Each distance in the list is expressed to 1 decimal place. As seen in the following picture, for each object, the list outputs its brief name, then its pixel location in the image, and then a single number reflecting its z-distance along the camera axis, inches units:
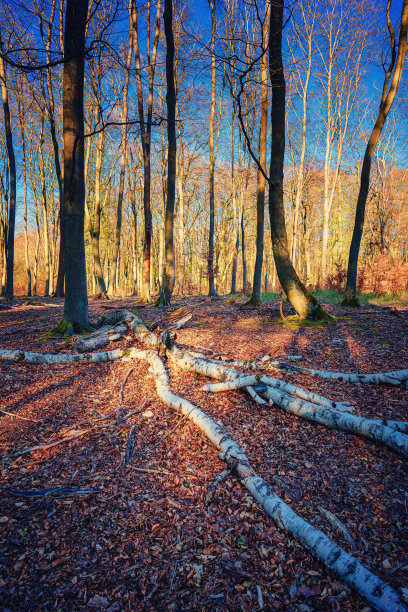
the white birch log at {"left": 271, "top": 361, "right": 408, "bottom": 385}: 150.4
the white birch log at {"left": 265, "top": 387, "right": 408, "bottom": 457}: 104.0
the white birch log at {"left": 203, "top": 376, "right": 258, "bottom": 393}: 151.1
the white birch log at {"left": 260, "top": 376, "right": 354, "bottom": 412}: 128.3
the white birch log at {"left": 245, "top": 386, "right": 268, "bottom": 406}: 140.8
